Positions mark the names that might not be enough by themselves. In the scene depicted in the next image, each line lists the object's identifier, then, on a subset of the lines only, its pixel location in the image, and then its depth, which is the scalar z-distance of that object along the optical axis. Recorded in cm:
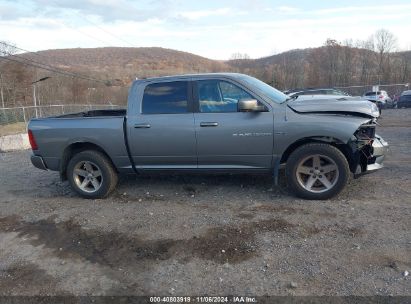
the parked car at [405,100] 2777
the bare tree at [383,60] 5451
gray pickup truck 514
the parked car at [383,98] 2984
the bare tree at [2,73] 3273
